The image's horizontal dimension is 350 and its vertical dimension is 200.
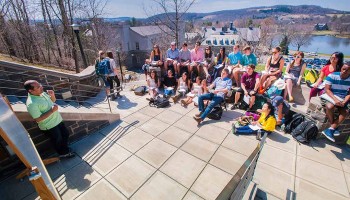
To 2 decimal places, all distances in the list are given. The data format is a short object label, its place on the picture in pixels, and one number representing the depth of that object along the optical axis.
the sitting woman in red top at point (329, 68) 4.27
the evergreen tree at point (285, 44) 43.33
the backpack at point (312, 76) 5.36
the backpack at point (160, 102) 5.87
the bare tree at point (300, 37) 48.08
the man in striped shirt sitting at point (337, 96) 3.74
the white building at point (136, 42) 33.95
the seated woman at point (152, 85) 6.36
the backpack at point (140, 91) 6.81
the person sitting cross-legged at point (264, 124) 4.20
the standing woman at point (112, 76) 6.21
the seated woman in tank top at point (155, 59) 7.17
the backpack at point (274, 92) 5.09
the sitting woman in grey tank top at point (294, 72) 5.12
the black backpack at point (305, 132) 4.00
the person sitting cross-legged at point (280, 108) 4.41
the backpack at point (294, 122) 4.34
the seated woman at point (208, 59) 6.98
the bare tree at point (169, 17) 12.96
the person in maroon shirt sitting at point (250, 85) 5.25
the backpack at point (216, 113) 5.05
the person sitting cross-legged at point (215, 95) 4.94
